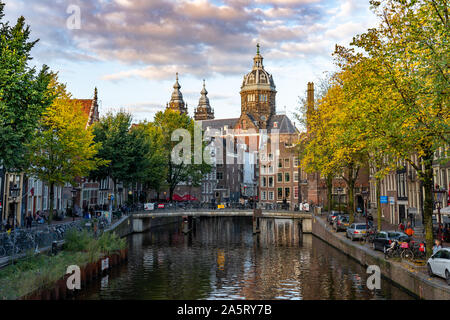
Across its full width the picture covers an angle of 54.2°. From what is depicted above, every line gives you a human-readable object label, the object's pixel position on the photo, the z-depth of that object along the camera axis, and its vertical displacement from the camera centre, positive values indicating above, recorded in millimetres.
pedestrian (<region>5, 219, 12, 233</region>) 36631 -2748
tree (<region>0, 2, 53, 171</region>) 22922 +5386
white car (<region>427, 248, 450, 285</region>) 19891 -3481
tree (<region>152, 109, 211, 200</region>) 77125 +8242
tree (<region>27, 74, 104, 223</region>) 40597 +4280
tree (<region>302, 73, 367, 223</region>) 37738 +5151
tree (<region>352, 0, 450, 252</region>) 20297 +5772
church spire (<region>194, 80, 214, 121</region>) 195275 +35753
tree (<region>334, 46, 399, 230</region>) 25031 +5030
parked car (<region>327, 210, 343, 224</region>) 54250 -3256
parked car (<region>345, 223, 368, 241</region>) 39406 -3635
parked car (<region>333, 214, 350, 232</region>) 48406 -3599
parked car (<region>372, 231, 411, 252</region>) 30397 -3384
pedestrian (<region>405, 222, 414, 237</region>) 33444 -3192
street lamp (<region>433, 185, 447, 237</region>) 26100 -318
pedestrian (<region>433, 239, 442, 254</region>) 24739 -3108
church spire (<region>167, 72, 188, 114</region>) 167450 +35159
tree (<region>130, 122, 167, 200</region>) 60250 +4937
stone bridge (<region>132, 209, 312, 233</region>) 62719 -3309
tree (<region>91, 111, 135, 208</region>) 57562 +5707
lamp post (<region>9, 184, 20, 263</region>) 30797 +139
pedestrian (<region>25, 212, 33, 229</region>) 38906 -2572
